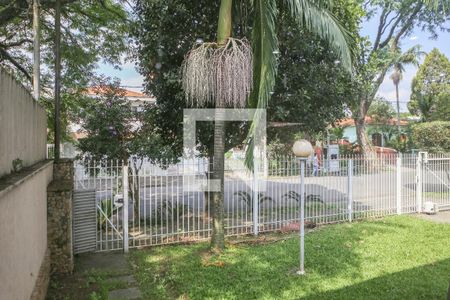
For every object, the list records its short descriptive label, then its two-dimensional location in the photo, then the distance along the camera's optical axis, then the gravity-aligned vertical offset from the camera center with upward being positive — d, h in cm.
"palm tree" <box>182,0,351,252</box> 598 +144
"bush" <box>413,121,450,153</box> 1434 +42
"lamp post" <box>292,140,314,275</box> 563 -8
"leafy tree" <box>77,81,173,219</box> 834 +29
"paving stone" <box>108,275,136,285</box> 543 -198
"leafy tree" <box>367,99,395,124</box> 3338 +329
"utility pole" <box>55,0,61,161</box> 643 +117
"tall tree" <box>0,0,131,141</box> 1218 +371
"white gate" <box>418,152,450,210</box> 1060 -97
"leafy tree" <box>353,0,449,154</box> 2036 +756
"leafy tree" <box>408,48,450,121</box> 2900 +586
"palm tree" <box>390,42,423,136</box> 2347 +661
